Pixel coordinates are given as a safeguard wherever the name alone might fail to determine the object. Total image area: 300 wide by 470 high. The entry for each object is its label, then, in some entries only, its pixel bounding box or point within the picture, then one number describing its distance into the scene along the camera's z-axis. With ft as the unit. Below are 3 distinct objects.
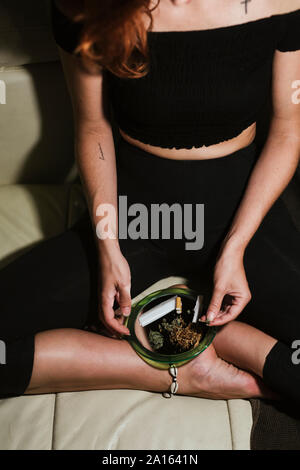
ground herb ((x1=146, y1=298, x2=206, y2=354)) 3.05
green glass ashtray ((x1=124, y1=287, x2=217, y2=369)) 3.01
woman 2.67
